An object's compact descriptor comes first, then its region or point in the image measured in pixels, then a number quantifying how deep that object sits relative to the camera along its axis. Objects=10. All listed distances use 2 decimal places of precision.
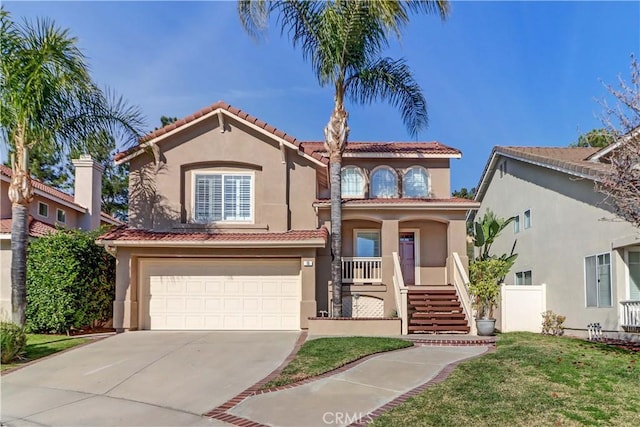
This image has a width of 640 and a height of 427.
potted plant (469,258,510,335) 14.27
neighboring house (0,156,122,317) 16.84
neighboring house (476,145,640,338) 13.30
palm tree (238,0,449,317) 14.57
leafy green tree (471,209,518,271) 17.69
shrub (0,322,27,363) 10.84
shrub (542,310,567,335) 15.31
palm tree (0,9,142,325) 12.25
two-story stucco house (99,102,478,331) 15.38
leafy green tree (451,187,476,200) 44.81
